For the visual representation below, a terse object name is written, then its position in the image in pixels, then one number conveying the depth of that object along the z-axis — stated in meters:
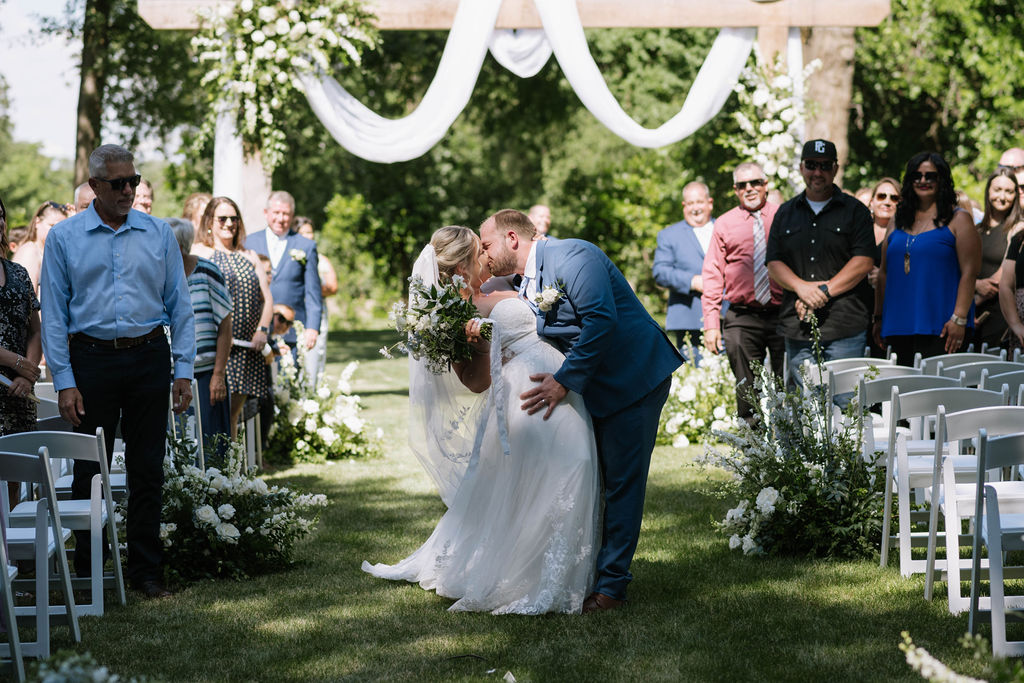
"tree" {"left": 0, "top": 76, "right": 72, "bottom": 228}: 56.62
